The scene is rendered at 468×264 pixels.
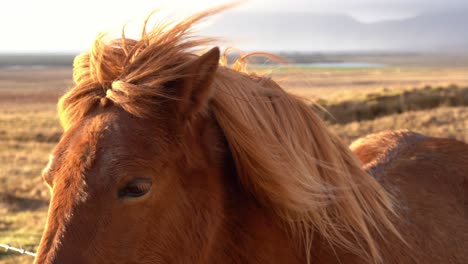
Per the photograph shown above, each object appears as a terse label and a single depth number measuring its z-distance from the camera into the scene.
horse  1.81
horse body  2.17
